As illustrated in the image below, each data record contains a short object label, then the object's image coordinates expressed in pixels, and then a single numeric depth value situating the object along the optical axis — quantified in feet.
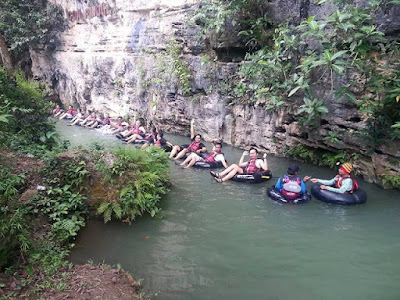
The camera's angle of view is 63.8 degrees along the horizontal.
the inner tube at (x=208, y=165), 30.86
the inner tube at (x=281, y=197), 22.47
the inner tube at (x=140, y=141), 40.72
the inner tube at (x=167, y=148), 35.50
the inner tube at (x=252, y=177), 26.68
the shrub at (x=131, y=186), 19.01
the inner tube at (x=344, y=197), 22.13
